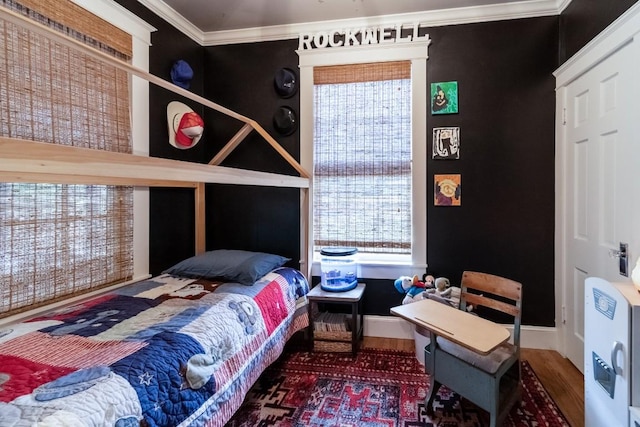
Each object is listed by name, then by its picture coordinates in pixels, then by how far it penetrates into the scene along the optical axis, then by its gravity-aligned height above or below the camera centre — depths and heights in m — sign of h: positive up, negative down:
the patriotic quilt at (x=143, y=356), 1.10 -0.56
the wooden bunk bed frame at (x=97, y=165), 0.94 +0.16
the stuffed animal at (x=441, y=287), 2.54 -0.57
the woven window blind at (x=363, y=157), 2.98 +0.45
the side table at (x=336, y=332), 2.64 -0.92
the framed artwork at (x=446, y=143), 2.87 +0.54
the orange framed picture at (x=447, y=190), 2.88 +0.16
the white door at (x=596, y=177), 1.90 +0.20
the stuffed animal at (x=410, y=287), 2.61 -0.58
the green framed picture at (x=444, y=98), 2.86 +0.91
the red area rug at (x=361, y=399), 1.90 -1.12
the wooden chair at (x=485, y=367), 1.74 -0.82
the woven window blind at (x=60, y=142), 1.76 +0.37
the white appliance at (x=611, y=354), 1.27 -0.56
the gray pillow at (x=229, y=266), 2.44 -0.40
